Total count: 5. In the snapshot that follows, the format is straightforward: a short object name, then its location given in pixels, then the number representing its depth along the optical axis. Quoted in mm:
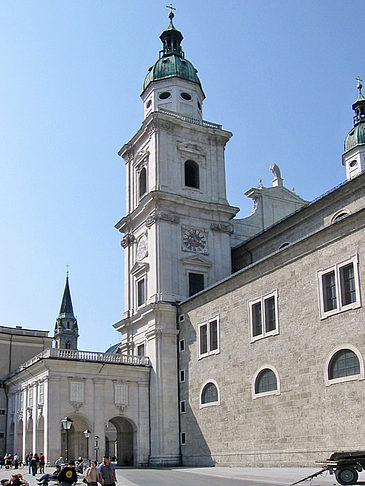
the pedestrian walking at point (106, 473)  17250
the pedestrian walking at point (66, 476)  16703
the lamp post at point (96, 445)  41756
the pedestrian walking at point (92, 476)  18547
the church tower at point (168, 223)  46188
